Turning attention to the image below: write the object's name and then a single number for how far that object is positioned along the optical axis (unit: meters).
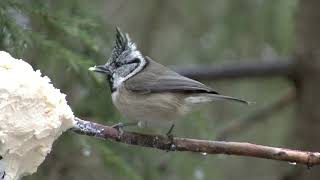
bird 4.16
